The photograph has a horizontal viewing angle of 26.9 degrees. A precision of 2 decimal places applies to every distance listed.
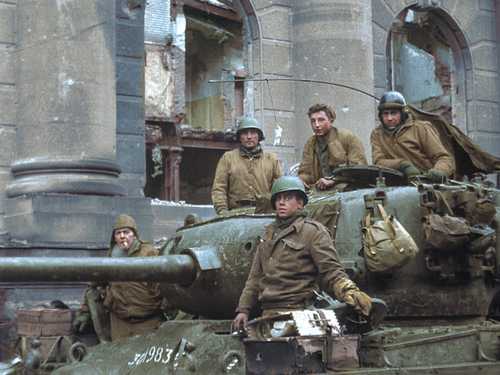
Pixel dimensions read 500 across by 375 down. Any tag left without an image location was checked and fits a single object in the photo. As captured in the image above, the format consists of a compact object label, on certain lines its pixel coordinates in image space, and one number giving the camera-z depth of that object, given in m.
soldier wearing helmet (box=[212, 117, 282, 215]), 8.44
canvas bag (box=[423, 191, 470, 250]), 6.32
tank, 5.88
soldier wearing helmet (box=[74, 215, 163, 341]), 8.05
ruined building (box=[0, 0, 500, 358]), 10.81
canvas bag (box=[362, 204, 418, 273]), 6.15
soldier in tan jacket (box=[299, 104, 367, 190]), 7.88
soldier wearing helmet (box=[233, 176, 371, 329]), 5.82
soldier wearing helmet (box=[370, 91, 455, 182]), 7.51
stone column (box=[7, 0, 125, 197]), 10.82
